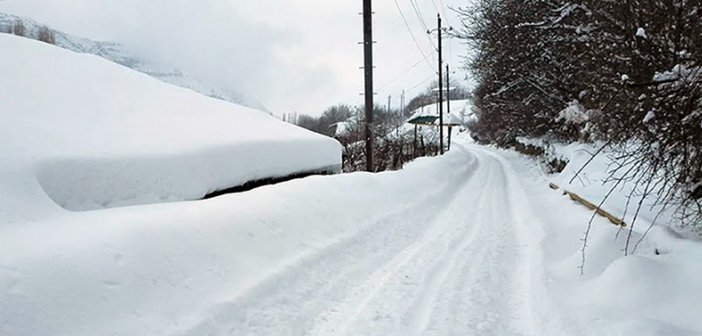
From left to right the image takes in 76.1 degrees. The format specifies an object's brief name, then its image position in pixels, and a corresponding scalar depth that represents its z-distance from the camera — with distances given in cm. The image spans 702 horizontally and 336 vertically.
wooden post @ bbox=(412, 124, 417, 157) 2648
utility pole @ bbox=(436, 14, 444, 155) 3152
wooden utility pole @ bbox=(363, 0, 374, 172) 1367
